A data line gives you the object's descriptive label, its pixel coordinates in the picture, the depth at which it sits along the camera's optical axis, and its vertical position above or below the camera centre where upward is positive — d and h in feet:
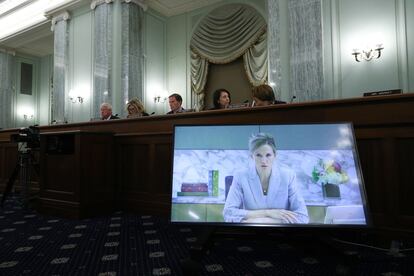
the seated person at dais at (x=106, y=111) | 16.19 +2.12
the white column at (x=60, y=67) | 23.40 +6.62
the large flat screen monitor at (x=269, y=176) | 4.91 -0.51
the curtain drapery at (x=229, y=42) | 20.13 +7.62
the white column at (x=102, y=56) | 20.57 +6.66
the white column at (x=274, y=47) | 15.39 +5.27
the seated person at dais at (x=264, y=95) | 10.02 +1.78
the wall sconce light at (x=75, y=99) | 22.43 +3.94
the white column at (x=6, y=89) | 30.14 +6.44
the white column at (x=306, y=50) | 14.28 +4.78
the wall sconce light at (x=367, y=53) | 13.92 +4.45
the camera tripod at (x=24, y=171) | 10.75 -0.77
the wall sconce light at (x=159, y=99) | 23.31 +3.99
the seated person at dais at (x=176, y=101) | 13.82 +2.23
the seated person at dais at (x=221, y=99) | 12.83 +2.15
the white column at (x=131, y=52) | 20.51 +6.91
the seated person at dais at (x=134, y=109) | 15.25 +2.09
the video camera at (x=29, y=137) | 10.77 +0.49
